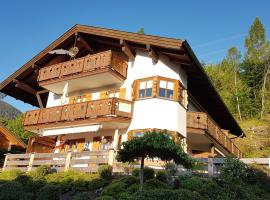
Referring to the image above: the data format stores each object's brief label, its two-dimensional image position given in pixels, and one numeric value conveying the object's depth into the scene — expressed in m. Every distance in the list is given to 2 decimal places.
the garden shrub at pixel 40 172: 11.57
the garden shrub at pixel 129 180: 9.34
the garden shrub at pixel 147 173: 9.85
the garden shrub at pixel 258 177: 9.97
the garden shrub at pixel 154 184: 8.74
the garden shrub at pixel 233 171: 9.22
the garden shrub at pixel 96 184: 10.03
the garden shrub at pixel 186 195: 7.31
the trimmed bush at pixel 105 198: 7.79
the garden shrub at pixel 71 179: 10.33
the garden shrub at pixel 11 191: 9.19
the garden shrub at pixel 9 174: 12.31
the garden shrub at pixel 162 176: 9.80
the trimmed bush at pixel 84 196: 8.22
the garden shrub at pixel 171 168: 10.47
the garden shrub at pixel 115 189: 8.64
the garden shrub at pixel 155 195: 7.19
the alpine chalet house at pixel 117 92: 13.58
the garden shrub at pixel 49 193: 8.92
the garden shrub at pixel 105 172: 10.55
